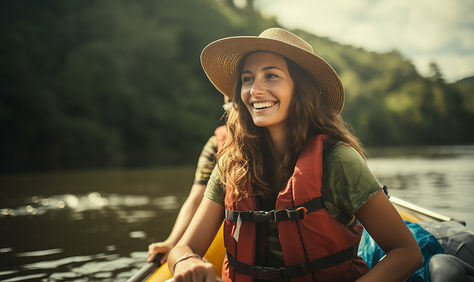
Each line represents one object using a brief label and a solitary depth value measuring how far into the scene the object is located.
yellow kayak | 2.11
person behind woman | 2.41
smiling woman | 1.32
